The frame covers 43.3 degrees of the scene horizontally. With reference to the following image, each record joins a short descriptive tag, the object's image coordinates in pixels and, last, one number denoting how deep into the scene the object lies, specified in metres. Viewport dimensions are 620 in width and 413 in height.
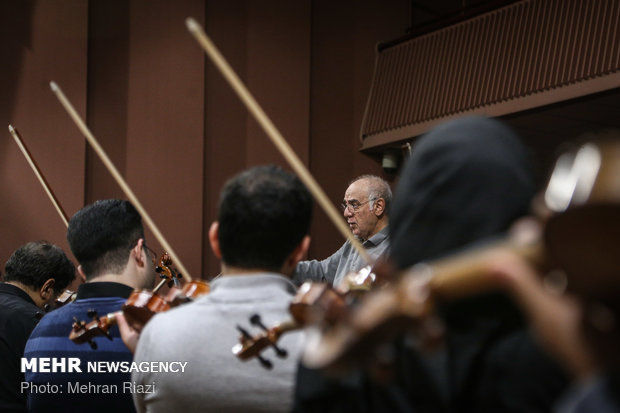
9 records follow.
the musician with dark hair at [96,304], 2.30
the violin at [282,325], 1.44
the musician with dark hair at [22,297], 2.99
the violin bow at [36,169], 4.12
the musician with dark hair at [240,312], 1.58
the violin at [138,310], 2.09
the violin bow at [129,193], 2.75
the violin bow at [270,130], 2.04
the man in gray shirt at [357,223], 4.72
